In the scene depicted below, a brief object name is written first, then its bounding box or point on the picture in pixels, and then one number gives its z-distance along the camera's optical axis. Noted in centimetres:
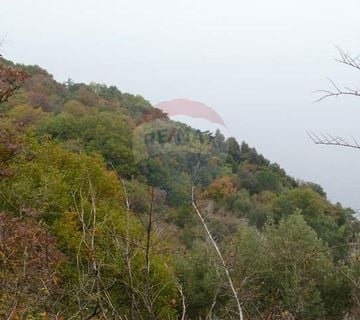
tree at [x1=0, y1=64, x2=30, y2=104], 1023
